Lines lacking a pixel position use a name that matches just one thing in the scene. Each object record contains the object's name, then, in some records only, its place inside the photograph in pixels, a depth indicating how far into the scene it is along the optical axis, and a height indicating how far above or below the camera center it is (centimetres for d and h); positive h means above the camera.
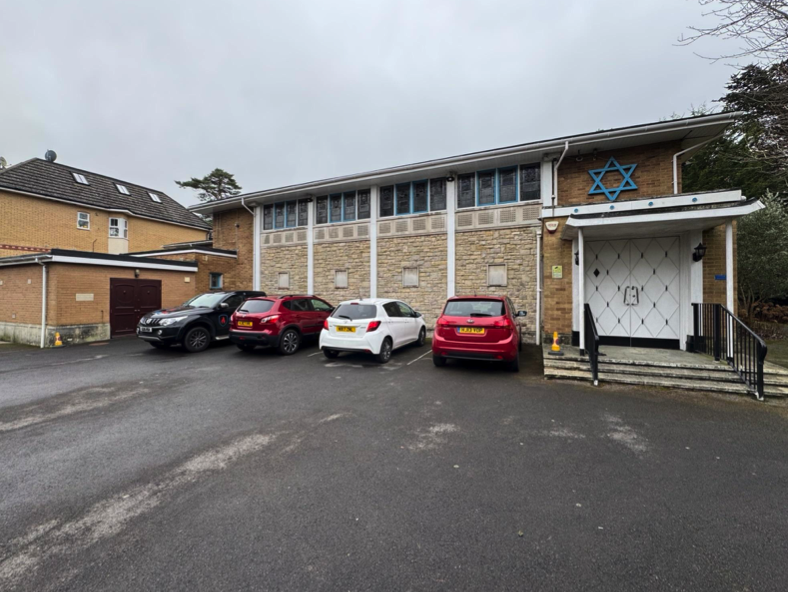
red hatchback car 655 -64
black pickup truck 901 -70
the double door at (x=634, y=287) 793 +29
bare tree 612 +508
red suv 852 -67
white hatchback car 771 -72
